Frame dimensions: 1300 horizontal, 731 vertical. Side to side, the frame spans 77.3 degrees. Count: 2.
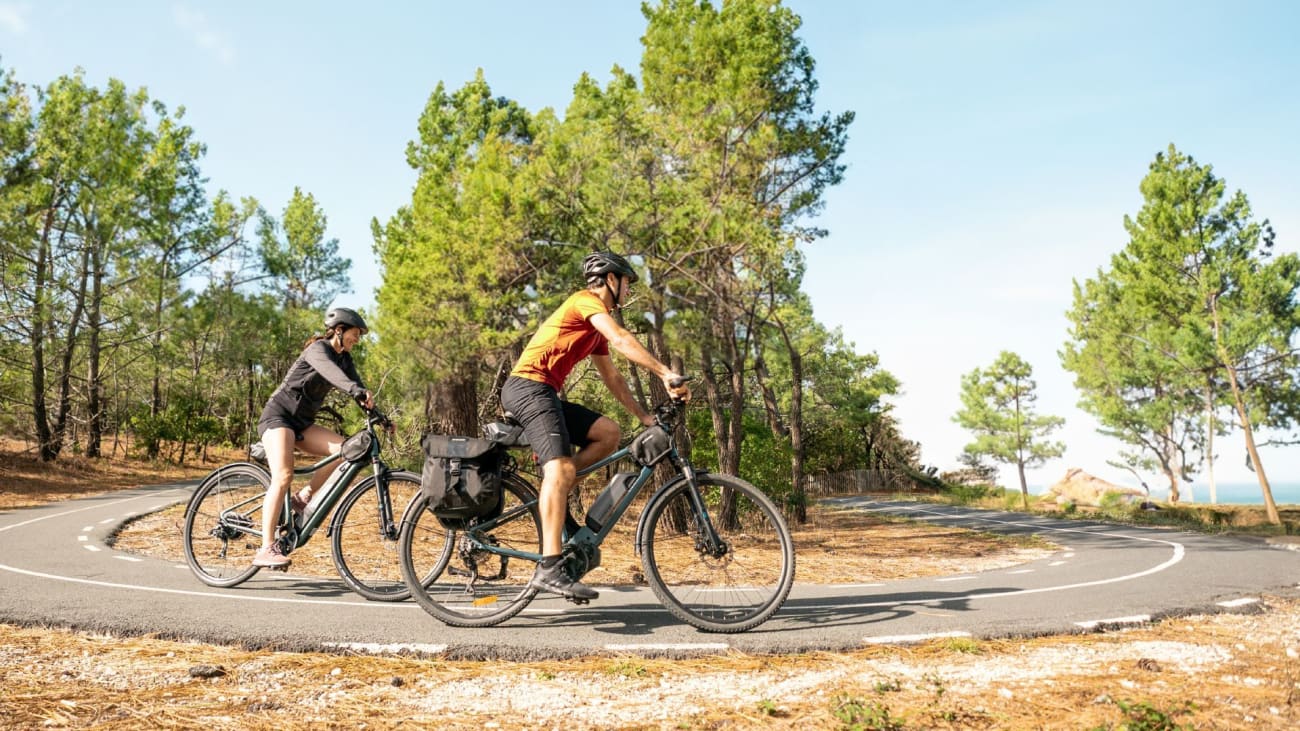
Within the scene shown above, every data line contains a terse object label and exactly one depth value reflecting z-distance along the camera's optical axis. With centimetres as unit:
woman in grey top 568
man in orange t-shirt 459
